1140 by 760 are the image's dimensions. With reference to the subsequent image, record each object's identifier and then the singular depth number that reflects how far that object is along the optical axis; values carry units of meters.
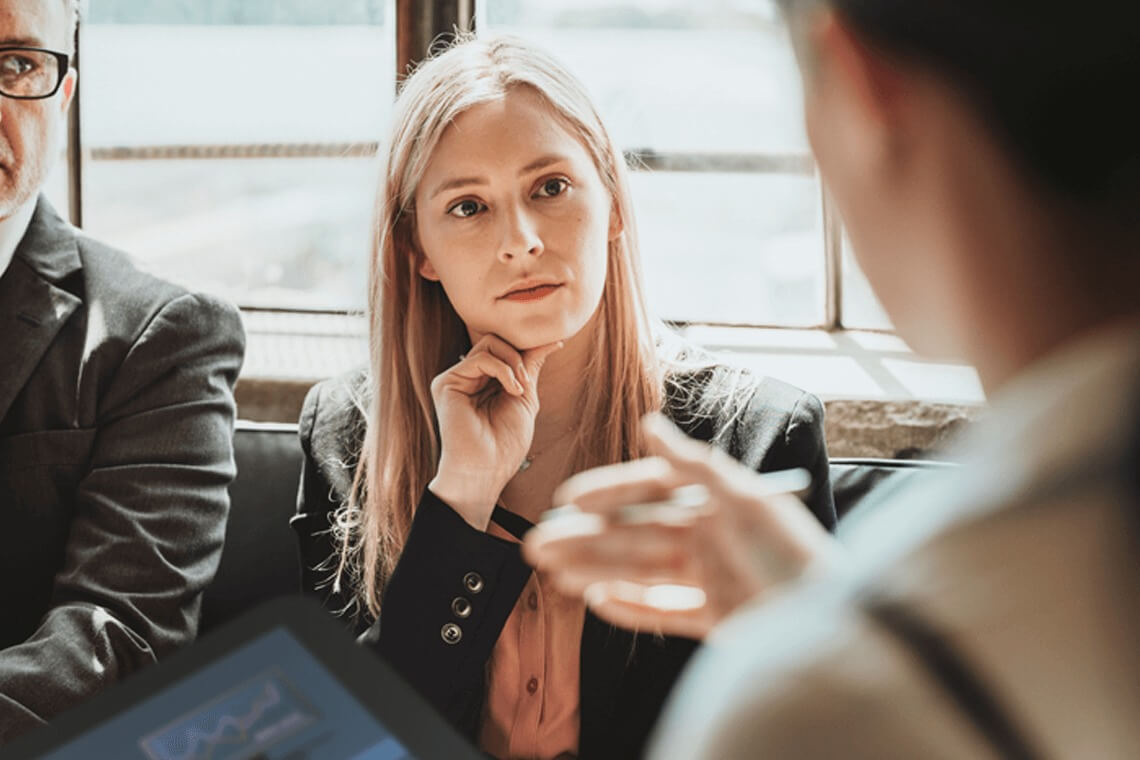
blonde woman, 1.58
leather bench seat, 2.09
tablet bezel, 0.68
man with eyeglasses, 1.79
